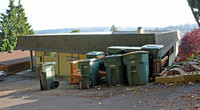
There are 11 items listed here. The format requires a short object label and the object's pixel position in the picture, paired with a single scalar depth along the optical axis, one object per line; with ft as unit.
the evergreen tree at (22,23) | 150.82
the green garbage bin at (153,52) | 30.22
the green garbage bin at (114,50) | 34.35
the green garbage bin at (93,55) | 37.66
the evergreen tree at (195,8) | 41.54
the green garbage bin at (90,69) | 31.89
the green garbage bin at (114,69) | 29.81
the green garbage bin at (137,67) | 28.17
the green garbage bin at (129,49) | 32.67
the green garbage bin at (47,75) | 34.71
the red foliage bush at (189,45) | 80.92
